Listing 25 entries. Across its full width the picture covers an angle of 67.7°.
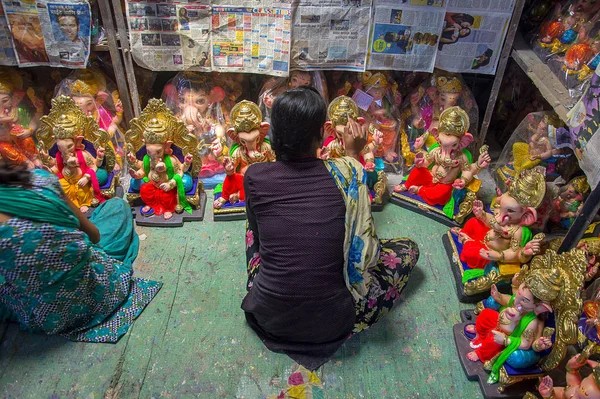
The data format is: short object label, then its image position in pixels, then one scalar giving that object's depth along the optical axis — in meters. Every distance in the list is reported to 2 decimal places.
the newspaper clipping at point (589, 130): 2.27
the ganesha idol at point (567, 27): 3.02
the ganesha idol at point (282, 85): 3.73
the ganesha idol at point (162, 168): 3.09
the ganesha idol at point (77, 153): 3.08
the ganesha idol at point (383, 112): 3.72
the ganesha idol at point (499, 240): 2.45
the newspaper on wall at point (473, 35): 3.29
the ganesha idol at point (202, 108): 3.71
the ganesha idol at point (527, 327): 1.95
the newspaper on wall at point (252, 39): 3.35
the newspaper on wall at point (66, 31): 3.27
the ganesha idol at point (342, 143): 3.10
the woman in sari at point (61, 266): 1.91
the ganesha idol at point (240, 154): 3.02
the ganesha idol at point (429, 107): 3.62
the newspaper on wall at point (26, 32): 3.24
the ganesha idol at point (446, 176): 3.09
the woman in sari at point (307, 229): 1.98
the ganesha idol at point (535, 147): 3.18
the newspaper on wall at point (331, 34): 3.32
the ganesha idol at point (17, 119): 3.45
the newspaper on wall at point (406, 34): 3.31
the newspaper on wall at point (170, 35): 3.31
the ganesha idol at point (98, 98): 3.52
